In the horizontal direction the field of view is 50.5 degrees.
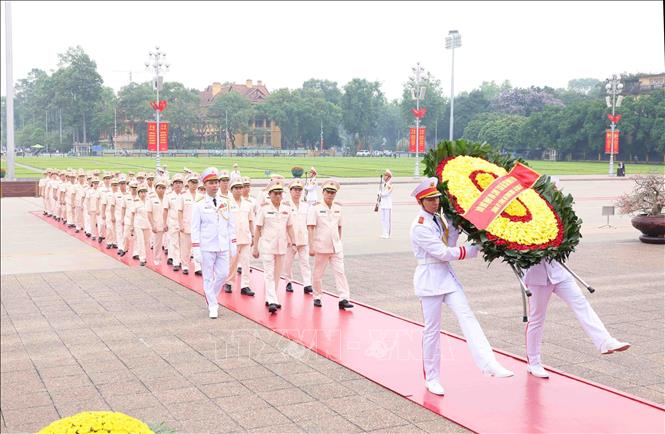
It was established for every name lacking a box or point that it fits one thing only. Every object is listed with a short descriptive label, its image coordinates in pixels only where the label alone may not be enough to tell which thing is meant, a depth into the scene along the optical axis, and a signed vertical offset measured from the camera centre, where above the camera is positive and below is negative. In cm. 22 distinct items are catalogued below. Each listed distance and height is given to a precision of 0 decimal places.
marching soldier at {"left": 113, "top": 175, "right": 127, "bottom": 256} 1322 -106
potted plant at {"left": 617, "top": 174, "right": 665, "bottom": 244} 1438 -101
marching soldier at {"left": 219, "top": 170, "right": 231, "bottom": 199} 988 -38
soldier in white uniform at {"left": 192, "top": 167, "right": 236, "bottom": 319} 814 -94
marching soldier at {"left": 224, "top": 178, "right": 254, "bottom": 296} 952 -111
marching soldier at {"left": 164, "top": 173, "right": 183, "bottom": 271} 1132 -104
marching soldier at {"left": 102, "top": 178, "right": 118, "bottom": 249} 1370 -116
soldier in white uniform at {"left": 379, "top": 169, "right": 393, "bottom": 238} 1525 -101
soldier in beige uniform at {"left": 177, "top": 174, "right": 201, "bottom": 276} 1103 -102
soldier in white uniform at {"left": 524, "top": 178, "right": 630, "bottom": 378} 514 -114
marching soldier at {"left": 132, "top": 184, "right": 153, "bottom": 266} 1209 -114
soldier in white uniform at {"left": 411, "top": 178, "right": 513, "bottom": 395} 501 -93
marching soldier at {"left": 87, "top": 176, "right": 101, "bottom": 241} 1528 -99
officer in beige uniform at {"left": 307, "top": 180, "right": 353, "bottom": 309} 830 -96
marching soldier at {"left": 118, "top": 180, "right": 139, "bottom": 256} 1245 -106
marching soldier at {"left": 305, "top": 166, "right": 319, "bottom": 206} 1496 -62
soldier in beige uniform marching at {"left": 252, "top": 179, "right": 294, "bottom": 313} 848 -94
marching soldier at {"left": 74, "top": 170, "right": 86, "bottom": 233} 1639 -105
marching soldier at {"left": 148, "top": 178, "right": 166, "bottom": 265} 1191 -102
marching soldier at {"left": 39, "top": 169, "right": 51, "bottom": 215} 1642 -66
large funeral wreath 489 -38
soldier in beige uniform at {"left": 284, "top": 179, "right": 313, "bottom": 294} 914 -97
